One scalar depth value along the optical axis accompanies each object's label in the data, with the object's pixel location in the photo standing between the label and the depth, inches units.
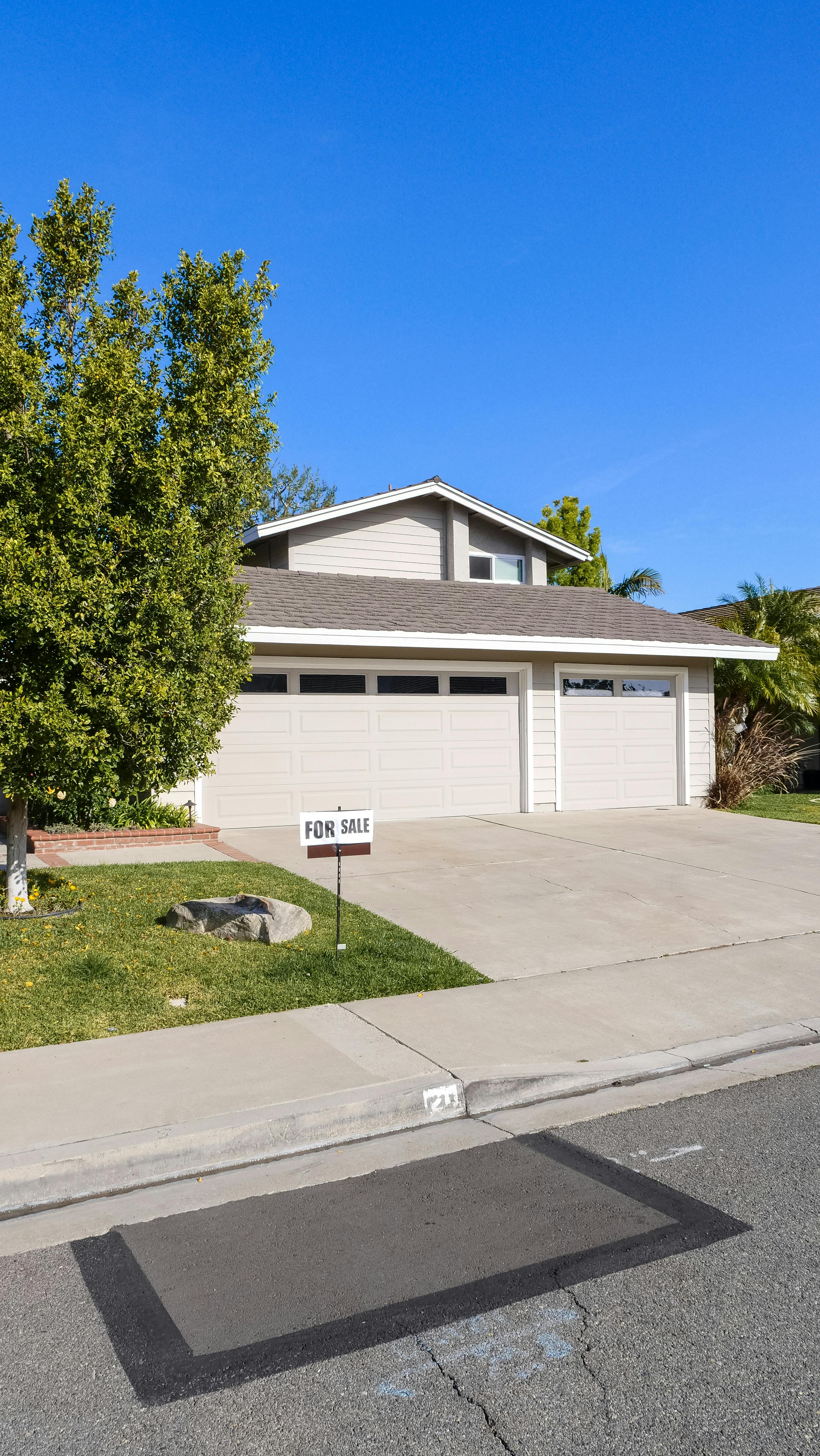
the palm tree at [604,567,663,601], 1069.1
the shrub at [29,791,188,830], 495.8
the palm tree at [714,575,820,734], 776.9
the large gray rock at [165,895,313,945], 308.2
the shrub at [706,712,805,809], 719.1
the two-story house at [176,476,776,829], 581.3
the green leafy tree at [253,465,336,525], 1803.6
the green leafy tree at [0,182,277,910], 285.9
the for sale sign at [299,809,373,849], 288.7
